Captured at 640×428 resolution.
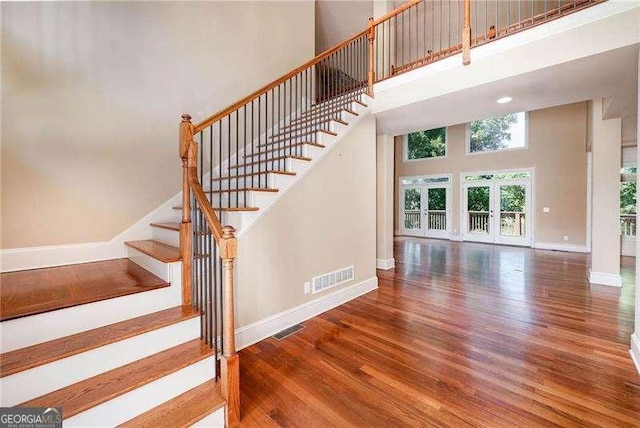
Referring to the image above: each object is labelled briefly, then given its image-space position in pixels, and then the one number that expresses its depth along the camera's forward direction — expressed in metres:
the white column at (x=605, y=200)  4.05
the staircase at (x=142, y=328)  1.32
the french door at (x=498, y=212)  7.73
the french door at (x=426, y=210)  9.24
